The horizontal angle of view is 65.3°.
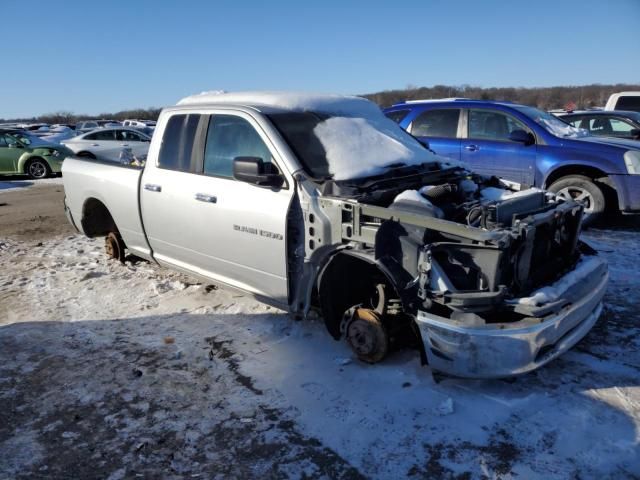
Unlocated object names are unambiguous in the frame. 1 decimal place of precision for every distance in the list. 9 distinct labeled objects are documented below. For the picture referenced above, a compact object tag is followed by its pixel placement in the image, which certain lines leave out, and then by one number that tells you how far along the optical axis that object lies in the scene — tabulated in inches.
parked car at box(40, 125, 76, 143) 848.2
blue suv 259.3
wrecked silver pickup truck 112.6
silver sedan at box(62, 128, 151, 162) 593.0
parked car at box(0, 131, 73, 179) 581.9
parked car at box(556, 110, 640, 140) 371.9
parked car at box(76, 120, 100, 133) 1243.7
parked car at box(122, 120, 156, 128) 1412.4
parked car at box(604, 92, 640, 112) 488.7
